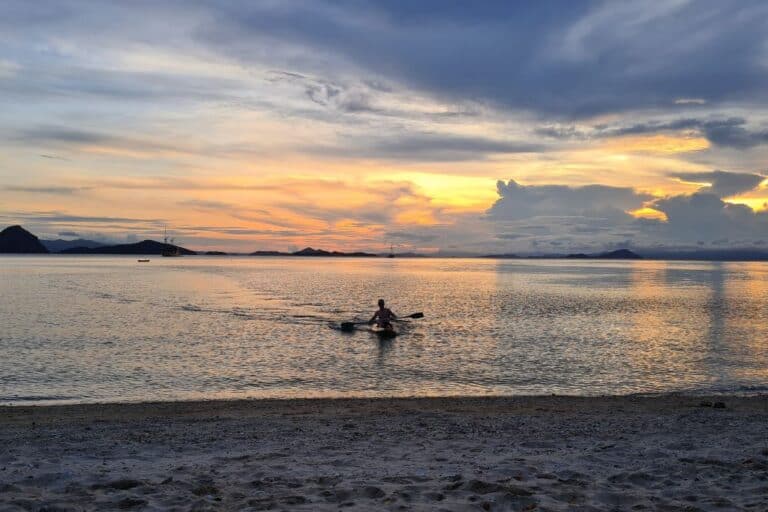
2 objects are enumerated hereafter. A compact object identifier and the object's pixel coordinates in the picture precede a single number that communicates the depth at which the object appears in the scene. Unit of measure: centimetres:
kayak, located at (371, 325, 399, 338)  3388
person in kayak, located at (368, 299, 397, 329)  3481
